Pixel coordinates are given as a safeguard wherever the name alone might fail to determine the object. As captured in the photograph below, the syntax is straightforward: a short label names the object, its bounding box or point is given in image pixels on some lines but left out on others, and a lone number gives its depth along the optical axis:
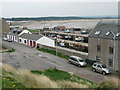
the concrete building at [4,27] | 43.96
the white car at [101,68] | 14.80
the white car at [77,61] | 16.84
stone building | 15.92
